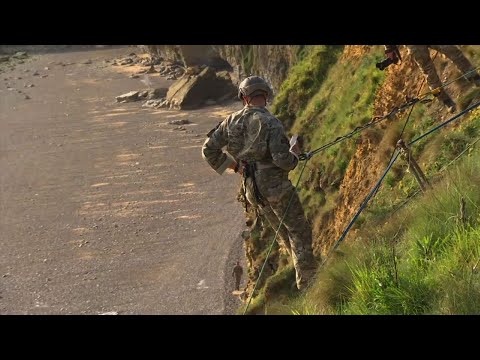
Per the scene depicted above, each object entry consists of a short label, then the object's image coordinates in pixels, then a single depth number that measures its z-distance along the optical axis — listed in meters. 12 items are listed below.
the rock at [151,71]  74.19
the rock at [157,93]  61.87
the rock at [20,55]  94.31
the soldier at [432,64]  8.57
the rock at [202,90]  56.56
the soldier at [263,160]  6.24
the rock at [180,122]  52.25
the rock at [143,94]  63.09
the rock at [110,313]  23.78
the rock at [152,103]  59.00
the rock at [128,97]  62.62
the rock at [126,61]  81.20
